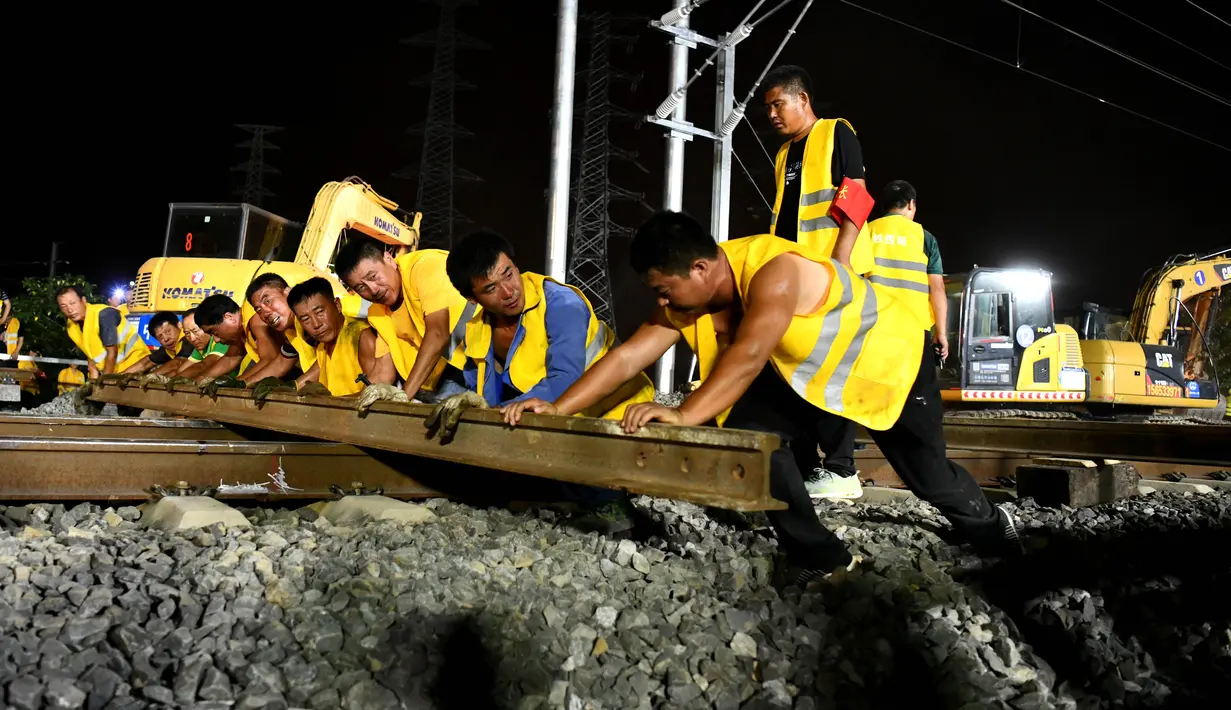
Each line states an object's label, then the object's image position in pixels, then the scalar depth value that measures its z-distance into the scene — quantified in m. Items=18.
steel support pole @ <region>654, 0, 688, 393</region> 12.48
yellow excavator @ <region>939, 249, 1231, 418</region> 11.12
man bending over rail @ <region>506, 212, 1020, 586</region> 2.58
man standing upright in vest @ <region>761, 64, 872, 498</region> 3.57
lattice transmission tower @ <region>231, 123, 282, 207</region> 52.44
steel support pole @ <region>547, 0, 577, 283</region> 11.30
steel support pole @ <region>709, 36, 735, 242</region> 12.99
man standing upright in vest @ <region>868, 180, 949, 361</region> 4.32
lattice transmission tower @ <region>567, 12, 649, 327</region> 34.31
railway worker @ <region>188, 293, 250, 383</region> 7.21
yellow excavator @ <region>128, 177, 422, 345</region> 10.62
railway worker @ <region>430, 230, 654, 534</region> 3.79
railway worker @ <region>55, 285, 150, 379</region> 9.72
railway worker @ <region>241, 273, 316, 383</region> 6.18
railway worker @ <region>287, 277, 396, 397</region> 5.48
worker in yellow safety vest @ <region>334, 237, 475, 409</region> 4.64
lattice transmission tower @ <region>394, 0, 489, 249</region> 36.78
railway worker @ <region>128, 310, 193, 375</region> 8.48
